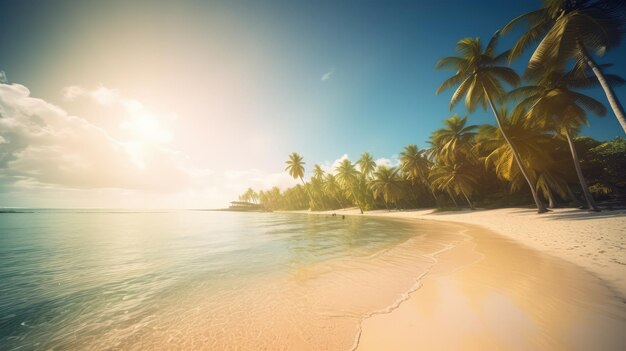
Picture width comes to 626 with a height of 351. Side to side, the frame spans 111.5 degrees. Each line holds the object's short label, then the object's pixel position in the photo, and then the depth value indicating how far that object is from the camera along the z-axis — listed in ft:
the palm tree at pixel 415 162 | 121.90
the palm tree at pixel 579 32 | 30.59
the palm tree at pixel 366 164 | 171.83
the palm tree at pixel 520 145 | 63.68
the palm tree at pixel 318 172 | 222.11
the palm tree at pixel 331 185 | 205.46
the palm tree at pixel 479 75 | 59.04
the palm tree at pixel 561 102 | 46.44
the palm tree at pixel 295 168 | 219.82
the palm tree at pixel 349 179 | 169.27
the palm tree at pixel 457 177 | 97.86
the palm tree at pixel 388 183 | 135.74
